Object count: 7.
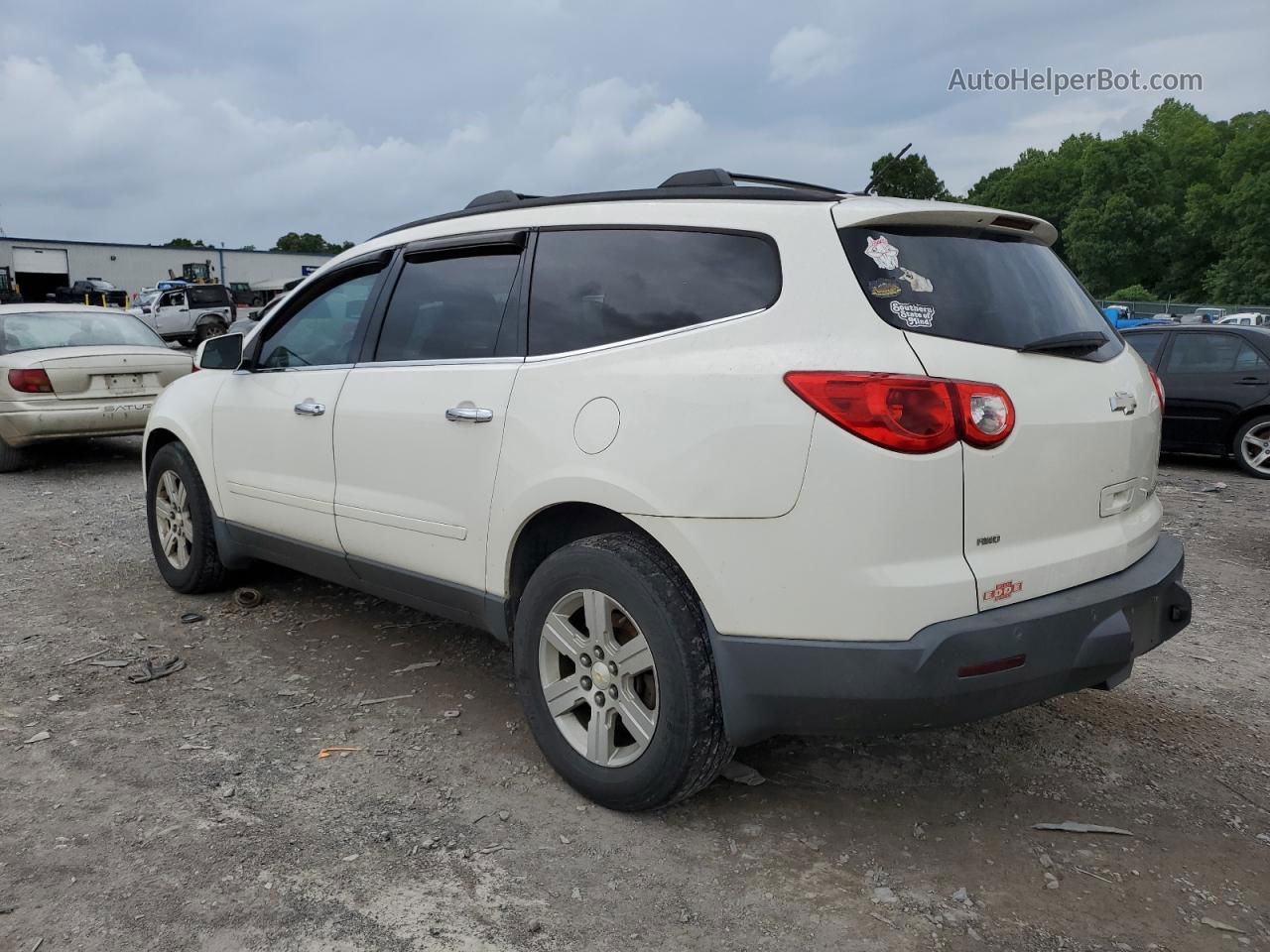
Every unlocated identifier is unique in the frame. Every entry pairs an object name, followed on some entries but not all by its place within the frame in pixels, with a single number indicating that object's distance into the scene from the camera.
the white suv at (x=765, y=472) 2.47
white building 50.88
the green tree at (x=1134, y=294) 61.67
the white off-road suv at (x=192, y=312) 29.78
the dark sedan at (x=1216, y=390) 9.77
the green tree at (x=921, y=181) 65.25
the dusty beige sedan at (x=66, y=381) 8.88
